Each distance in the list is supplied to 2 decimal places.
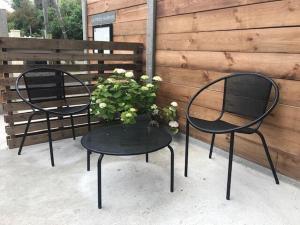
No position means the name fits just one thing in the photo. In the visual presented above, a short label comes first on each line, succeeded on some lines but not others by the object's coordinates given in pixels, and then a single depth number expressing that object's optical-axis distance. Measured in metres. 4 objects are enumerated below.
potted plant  2.69
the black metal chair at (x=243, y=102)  1.96
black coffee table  1.76
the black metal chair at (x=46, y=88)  2.58
